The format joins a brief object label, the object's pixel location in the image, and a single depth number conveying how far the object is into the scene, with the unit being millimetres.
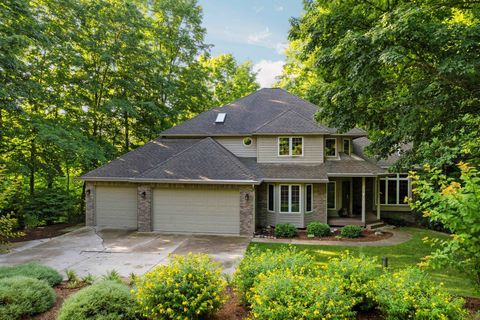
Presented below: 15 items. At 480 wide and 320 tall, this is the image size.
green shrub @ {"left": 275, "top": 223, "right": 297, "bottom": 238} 12766
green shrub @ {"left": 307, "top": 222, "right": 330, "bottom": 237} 12766
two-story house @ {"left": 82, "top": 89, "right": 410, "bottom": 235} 13133
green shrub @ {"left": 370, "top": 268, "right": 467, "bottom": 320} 4418
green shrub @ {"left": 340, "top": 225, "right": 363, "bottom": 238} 12594
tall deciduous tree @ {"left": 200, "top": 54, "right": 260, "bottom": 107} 27047
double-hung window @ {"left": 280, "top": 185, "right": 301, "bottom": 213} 14117
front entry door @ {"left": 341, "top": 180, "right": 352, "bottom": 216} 16125
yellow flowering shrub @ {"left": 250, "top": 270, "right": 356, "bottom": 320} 4391
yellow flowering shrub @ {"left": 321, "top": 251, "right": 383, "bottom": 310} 5070
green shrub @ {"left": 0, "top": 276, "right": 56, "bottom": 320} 5223
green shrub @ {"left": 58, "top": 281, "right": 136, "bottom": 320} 4945
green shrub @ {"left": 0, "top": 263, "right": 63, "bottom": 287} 6529
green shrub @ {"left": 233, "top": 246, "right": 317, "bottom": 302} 5602
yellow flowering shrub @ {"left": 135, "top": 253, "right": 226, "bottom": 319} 4875
